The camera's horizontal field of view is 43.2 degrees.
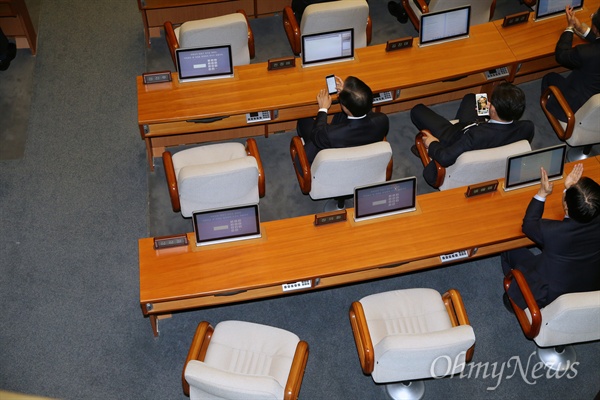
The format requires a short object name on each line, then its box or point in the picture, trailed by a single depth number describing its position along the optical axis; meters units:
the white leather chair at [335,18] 5.73
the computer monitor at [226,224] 4.46
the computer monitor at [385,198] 4.63
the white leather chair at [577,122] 5.38
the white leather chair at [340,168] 4.77
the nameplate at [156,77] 5.45
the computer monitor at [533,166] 4.77
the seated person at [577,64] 5.57
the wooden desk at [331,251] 4.48
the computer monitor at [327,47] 5.52
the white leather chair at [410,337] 3.92
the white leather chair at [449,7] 6.22
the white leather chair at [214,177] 4.71
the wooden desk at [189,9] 6.43
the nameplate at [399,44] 5.75
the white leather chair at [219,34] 5.57
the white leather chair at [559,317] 4.12
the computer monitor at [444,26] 5.70
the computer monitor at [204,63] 5.37
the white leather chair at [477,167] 4.84
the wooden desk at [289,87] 5.42
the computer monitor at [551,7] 5.97
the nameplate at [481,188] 4.86
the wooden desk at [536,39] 5.80
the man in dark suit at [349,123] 5.00
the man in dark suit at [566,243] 4.35
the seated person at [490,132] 4.96
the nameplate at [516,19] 5.92
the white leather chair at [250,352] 4.18
